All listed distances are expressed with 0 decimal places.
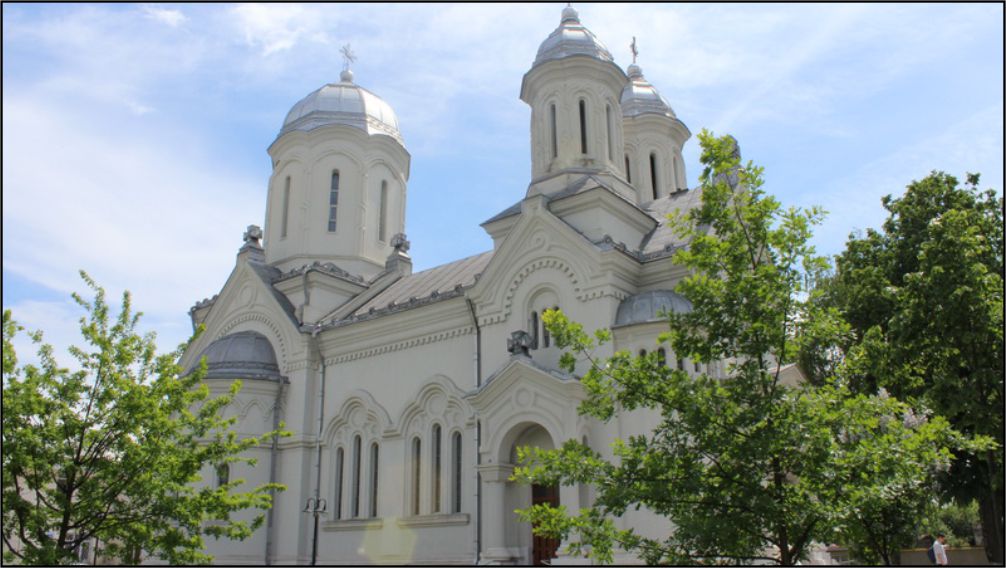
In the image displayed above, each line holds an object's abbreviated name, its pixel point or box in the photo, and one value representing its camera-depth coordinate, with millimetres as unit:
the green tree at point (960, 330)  15102
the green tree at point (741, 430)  8016
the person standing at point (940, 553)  18516
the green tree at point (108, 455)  11914
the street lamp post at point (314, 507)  22156
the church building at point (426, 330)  19094
